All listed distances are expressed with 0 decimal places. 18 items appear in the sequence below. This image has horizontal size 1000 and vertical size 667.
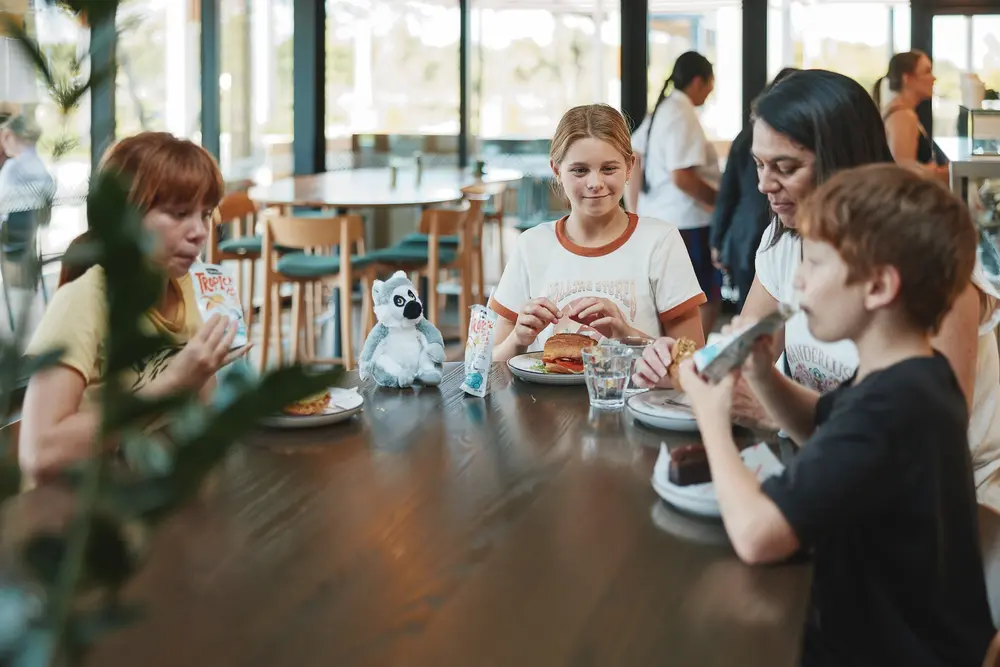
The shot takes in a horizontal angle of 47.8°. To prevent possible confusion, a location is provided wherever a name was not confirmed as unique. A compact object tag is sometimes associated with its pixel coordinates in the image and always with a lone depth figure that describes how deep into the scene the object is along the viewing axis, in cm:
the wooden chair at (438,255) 592
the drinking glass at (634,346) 213
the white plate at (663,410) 188
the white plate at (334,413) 188
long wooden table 104
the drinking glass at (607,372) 202
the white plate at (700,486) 141
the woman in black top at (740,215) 432
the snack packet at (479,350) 213
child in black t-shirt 128
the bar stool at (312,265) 529
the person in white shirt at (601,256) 275
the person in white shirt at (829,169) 199
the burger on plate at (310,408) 188
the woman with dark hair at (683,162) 561
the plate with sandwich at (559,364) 225
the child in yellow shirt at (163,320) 172
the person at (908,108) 575
